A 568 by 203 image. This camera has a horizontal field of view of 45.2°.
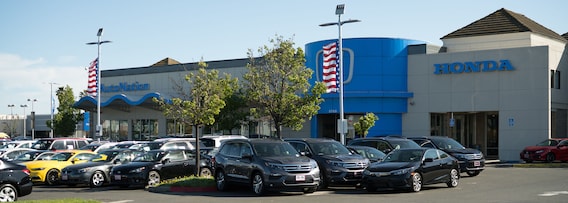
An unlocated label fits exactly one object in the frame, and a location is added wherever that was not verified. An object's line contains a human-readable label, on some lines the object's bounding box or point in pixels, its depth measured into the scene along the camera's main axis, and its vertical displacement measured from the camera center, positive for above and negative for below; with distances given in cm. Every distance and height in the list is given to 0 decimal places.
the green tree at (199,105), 2325 +18
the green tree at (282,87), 3388 +124
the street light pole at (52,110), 6335 +2
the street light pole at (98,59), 4247 +323
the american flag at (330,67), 3447 +222
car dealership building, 4025 +153
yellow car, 2486 -213
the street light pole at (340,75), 3241 +178
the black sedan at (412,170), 1917 -173
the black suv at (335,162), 2039 -158
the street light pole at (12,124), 10696 -227
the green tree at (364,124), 3888 -77
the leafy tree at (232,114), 4462 -24
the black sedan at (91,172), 2350 -216
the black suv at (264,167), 1850 -158
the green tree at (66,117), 6312 -63
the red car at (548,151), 3506 -211
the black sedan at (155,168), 2219 -192
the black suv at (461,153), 2509 -159
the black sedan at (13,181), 1752 -186
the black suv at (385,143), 2561 -123
